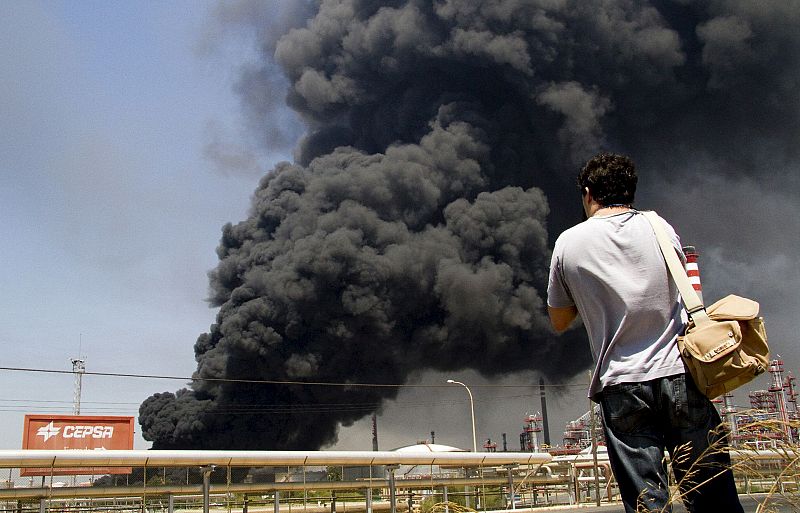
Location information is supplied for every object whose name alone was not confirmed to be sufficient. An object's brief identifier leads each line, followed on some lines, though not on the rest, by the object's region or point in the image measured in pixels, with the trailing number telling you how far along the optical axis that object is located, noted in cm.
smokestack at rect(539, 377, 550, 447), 5871
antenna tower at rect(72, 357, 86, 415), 4956
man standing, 209
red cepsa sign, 3216
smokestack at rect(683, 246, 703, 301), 2759
